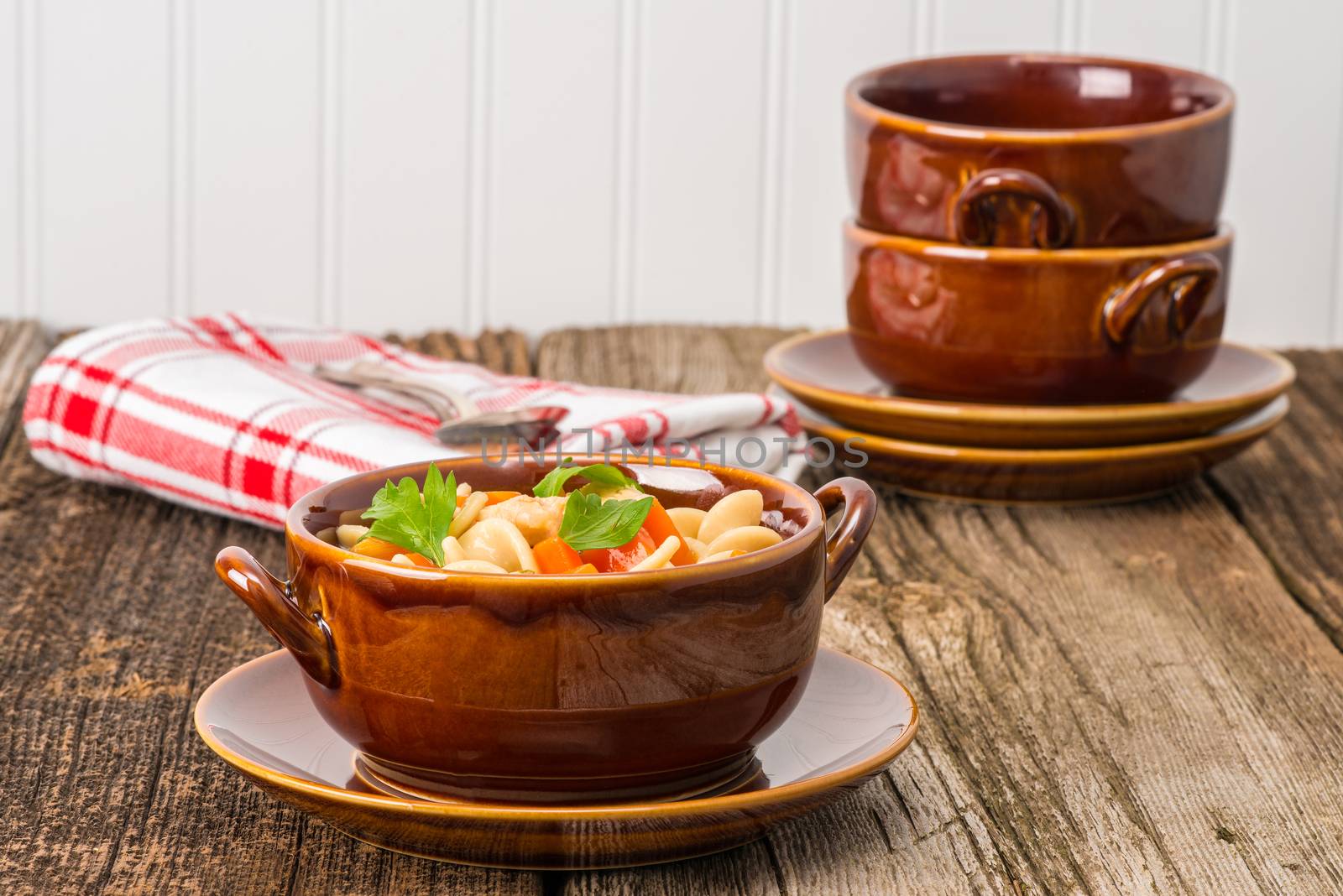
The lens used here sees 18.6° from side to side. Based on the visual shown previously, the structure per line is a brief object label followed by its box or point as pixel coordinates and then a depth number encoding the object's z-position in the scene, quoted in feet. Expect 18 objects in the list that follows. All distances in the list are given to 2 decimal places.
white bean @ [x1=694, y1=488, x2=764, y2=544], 3.87
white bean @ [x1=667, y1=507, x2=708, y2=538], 3.90
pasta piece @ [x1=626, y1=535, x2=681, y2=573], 3.78
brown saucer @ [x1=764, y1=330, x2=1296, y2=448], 4.51
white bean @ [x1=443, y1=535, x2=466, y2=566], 3.81
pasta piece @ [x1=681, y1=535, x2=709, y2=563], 3.84
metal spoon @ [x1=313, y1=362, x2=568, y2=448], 4.51
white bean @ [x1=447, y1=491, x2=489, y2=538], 3.85
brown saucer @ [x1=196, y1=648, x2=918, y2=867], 3.65
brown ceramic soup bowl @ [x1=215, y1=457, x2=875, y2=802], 3.64
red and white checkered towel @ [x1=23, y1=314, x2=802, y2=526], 4.47
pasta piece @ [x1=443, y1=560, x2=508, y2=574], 3.75
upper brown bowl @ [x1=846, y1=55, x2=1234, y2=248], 4.44
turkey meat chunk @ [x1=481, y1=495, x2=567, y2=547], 3.84
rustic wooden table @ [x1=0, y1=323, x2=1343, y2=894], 3.79
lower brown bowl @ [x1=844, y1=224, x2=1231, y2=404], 4.47
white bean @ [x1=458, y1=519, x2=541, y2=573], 3.81
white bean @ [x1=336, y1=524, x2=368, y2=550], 3.84
